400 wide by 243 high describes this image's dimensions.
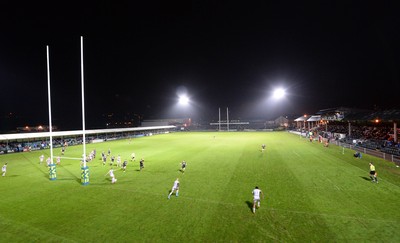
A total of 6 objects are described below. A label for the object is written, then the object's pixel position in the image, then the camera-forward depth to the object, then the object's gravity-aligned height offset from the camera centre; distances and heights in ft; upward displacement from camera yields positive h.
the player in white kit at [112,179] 68.03 -17.14
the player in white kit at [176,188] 55.03 -16.40
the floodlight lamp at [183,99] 381.58 +36.45
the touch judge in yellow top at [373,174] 64.69 -16.60
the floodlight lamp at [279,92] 307.37 +36.09
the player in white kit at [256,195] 45.82 -15.45
